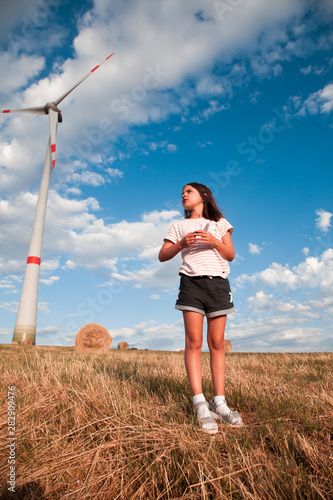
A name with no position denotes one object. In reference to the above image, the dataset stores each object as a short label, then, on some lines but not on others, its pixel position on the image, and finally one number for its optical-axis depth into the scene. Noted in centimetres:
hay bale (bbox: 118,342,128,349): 2265
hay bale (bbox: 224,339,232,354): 1785
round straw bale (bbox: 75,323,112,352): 1535
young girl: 279
